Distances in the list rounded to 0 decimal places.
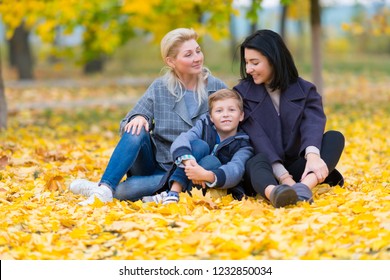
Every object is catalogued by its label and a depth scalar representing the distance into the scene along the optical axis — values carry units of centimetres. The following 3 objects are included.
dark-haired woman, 1011
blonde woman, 1041
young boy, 980
